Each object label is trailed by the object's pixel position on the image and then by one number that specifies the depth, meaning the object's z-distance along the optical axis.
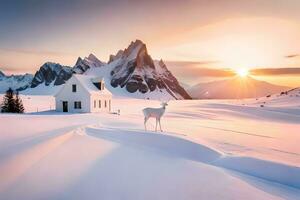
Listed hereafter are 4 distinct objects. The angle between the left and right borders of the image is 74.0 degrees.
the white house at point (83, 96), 33.40
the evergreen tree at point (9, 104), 36.67
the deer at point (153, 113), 13.66
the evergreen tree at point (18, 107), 37.00
